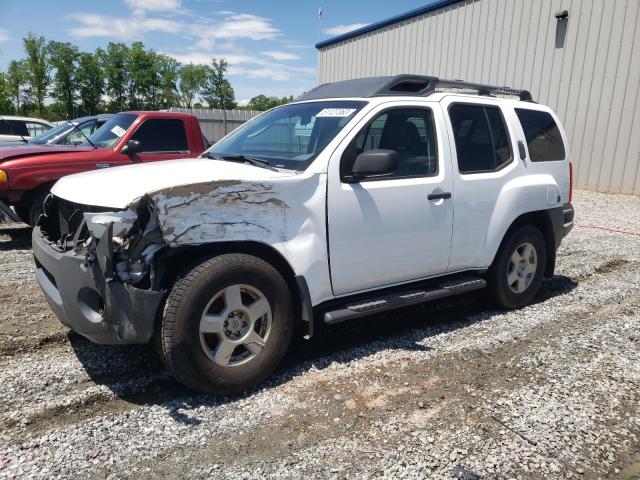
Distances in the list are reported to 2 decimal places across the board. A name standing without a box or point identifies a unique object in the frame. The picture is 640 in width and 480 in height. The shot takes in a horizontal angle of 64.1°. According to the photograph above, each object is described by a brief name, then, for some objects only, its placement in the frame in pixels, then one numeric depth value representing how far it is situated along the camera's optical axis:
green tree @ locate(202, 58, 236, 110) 83.56
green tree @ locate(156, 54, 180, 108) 76.44
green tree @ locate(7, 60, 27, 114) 56.47
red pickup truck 6.51
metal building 12.70
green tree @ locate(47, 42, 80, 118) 63.22
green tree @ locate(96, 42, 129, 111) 68.94
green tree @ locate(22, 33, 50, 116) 56.22
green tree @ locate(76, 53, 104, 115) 65.94
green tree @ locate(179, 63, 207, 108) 89.88
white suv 2.93
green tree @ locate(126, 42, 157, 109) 71.38
